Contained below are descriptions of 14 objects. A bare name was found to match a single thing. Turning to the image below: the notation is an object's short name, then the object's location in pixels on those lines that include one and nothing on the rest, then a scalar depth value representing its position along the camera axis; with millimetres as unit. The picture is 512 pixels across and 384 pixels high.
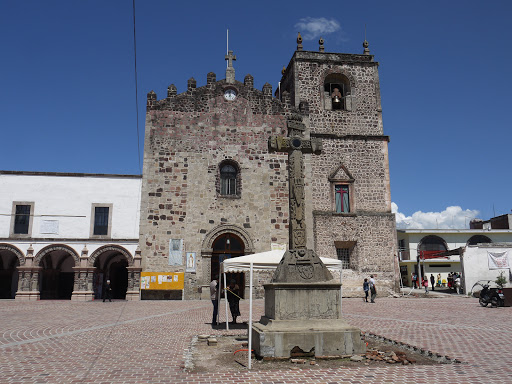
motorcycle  17891
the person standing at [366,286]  20516
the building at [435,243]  40719
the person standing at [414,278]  35344
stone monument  7516
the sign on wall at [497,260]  26469
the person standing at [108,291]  21744
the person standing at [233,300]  12836
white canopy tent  11836
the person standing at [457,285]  27425
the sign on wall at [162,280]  21641
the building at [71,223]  22484
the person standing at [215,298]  12331
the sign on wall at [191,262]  22062
